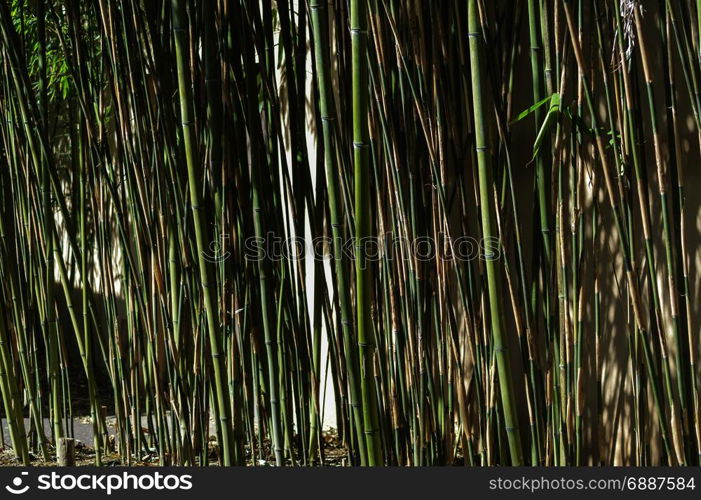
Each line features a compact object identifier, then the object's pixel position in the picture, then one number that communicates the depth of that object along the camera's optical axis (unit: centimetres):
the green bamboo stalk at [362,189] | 310
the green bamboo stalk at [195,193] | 348
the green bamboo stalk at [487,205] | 315
